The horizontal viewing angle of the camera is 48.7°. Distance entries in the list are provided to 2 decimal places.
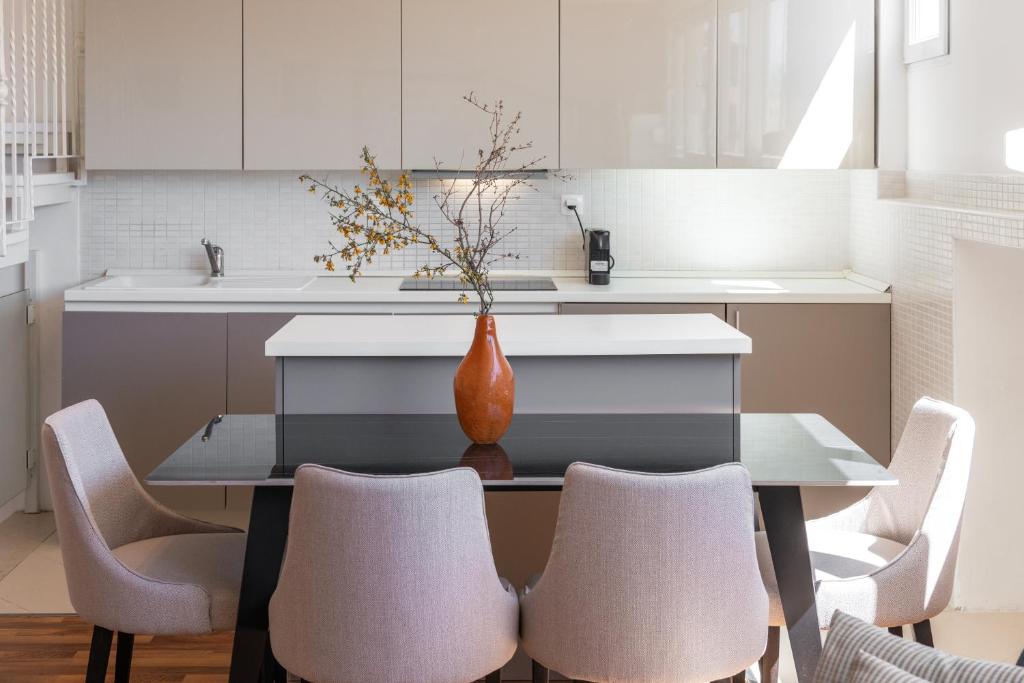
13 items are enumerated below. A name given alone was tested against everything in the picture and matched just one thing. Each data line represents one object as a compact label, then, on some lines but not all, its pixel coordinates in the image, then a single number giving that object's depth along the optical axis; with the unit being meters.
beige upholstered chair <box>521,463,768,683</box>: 2.09
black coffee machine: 4.89
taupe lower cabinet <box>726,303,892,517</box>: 4.54
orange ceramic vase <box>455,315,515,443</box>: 2.60
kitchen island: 2.96
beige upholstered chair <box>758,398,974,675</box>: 2.55
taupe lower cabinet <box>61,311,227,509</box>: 4.59
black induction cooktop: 4.68
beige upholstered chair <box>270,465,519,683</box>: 2.08
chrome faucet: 5.02
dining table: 2.37
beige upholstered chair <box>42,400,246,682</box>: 2.45
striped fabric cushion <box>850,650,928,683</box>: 1.41
